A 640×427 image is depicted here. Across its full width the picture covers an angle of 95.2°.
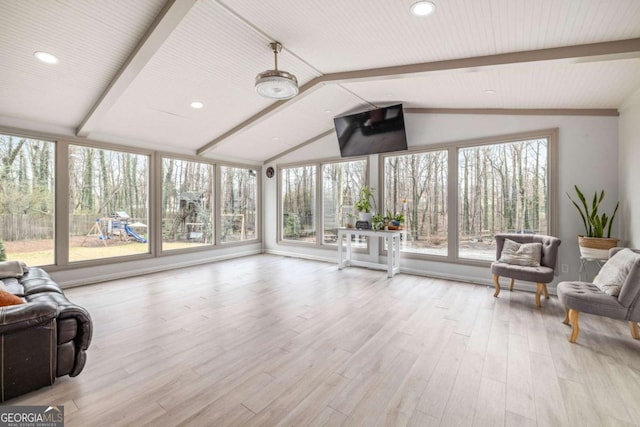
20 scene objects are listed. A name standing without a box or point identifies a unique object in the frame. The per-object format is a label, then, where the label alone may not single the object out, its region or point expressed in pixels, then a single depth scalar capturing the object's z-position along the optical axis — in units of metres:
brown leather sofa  1.94
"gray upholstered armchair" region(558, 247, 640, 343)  2.62
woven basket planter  3.57
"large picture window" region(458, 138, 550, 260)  4.59
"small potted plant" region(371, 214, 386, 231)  5.71
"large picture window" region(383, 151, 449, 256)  5.46
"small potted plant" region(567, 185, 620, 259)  3.60
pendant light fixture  3.01
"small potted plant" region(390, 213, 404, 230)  5.60
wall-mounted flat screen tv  5.30
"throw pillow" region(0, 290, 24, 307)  2.10
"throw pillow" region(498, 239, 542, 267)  4.00
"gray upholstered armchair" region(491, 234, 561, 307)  3.75
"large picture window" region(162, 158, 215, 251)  6.11
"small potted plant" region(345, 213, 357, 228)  6.61
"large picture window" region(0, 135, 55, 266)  4.29
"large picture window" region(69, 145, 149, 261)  4.93
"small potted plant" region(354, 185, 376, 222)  5.92
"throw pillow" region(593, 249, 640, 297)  2.76
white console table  5.35
